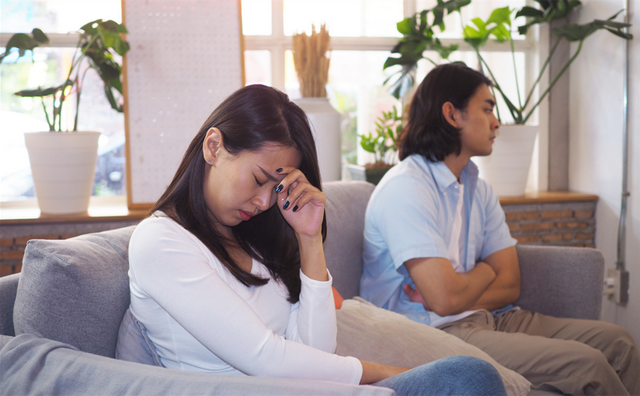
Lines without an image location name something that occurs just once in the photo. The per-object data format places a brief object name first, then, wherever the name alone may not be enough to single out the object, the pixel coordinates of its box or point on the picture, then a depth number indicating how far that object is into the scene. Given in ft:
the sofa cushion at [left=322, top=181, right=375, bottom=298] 5.94
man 4.96
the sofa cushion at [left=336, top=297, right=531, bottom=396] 4.27
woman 2.99
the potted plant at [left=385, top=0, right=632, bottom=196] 9.36
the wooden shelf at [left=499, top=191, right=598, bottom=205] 9.34
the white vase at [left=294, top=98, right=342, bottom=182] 8.57
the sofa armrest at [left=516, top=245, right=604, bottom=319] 6.16
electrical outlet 8.90
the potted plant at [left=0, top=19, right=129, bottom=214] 7.52
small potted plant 8.96
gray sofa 2.65
